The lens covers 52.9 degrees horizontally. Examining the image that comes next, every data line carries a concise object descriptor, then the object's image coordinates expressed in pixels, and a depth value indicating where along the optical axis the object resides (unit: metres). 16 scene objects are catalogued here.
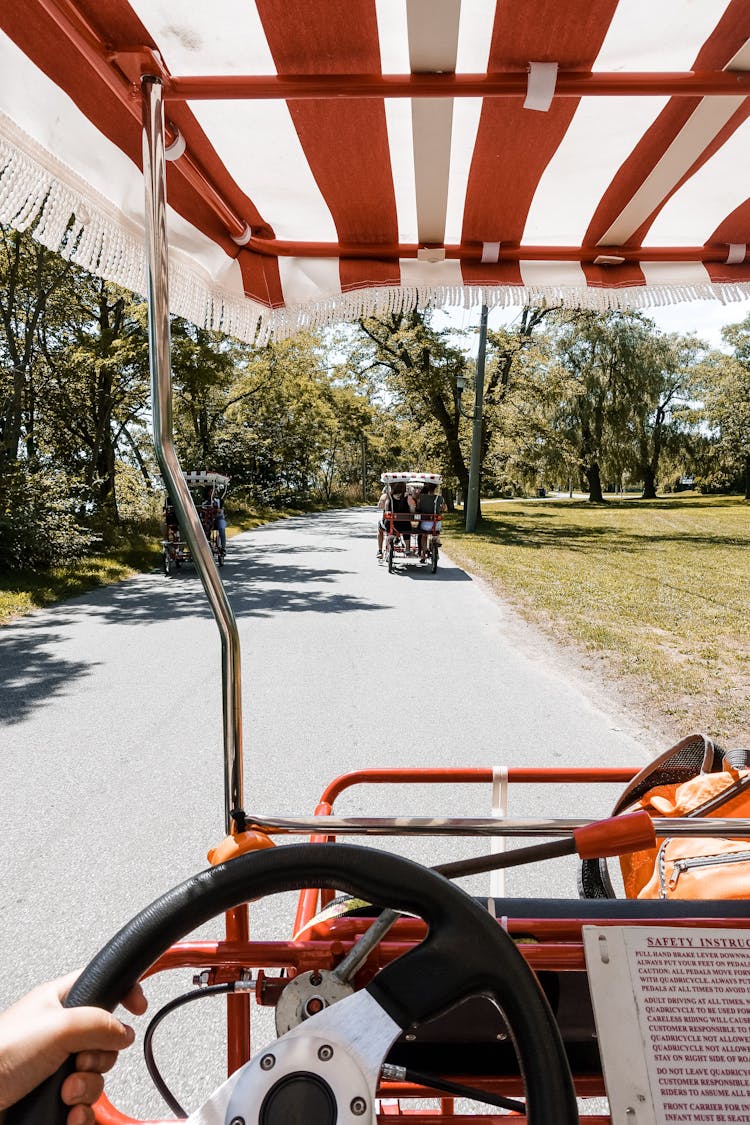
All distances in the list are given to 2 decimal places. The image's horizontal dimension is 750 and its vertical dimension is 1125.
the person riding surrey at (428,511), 14.12
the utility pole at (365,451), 51.06
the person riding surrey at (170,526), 13.00
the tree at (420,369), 23.53
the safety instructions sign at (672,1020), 1.14
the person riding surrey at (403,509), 14.33
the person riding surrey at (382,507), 14.81
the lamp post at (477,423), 20.08
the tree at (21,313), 13.44
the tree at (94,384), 15.26
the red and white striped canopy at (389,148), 1.76
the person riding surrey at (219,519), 13.87
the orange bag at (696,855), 1.62
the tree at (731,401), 39.47
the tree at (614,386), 33.88
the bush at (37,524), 11.82
